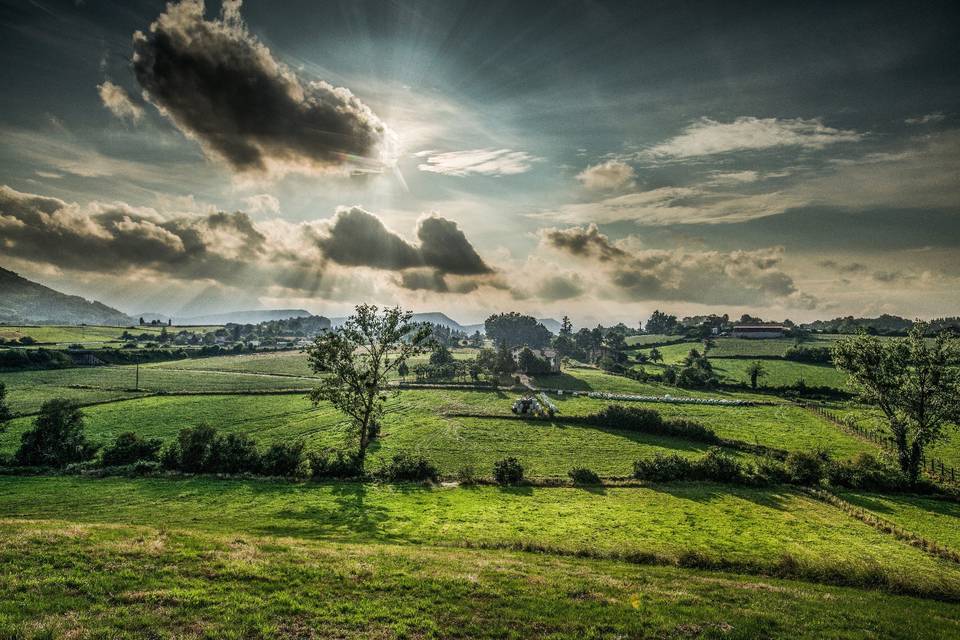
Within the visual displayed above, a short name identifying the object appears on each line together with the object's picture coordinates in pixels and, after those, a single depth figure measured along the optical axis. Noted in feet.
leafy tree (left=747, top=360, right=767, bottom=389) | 342.03
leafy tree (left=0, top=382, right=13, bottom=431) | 161.62
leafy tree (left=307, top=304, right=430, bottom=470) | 158.92
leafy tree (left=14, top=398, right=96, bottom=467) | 138.35
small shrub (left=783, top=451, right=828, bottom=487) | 141.08
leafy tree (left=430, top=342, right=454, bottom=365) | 419.54
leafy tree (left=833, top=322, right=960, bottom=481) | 141.79
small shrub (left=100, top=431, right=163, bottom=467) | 138.72
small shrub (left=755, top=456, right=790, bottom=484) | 142.31
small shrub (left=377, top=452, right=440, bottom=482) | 139.03
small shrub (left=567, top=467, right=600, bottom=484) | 137.90
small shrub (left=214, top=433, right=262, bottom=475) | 136.77
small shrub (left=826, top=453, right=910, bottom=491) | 135.23
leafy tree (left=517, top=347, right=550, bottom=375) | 408.46
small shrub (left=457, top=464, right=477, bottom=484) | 137.49
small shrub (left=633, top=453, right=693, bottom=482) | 142.31
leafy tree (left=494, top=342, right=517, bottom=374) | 402.31
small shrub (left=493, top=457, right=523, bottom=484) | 137.80
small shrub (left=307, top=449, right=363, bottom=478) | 138.72
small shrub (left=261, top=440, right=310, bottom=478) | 136.87
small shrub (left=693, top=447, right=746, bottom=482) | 143.74
